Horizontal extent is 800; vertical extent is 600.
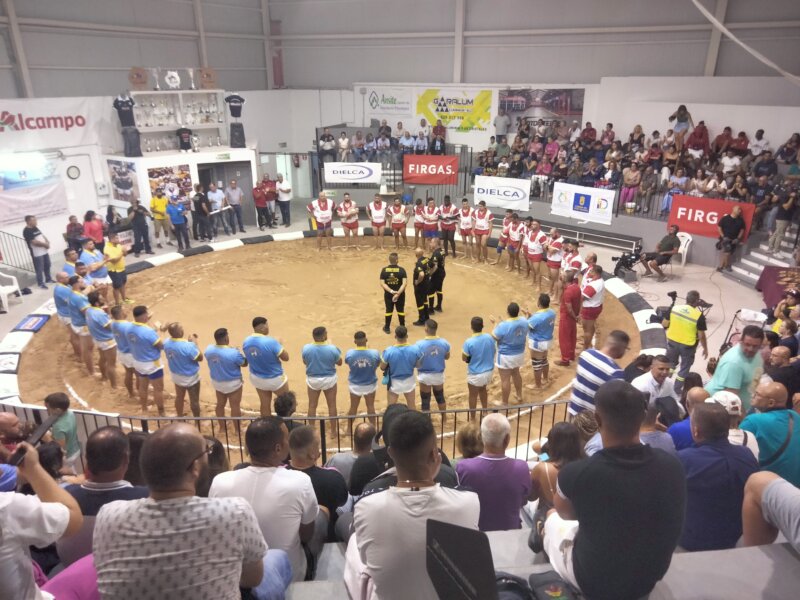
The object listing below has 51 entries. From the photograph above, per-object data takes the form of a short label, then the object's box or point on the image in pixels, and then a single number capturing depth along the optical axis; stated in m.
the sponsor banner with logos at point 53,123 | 15.16
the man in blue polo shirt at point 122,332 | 8.66
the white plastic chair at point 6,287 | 12.54
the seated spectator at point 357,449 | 5.00
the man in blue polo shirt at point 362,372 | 7.92
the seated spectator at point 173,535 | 2.32
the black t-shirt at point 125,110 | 17.39
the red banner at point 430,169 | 19.52
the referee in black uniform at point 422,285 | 11.34
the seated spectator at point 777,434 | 4.16
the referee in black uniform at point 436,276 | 11.62
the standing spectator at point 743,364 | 6.27
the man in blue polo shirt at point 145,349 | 8.47
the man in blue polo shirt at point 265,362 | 7.95
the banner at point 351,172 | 19.66
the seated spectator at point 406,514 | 2.58
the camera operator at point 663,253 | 13.92
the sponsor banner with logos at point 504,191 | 17.59
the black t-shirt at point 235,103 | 20.38
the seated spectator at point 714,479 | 3.56
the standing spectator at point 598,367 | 6.23
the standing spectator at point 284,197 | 18.94
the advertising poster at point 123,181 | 17.39
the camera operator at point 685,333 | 8.31
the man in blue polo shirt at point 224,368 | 7.99
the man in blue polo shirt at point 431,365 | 8.08
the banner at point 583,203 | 16.09
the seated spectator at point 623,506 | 2.50
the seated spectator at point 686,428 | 4.79
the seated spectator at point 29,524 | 2.57
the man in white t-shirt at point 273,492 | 3.52
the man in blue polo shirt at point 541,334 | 8.99
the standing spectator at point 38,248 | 13.51
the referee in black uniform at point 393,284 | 10.77
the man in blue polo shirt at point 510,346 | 8.57
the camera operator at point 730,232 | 13.63
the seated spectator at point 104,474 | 3.29
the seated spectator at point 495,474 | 4.13
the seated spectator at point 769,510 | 2.94
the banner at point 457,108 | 23.20
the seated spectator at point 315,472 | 4.27
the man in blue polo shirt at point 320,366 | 7.92
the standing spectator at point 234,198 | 18.62
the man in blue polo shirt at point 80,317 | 9.70
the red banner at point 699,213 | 14.07
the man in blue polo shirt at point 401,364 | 7.89
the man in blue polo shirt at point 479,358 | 8.21
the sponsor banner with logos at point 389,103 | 24.95
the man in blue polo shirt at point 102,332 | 9.23
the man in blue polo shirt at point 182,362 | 8.17
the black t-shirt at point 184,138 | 19.02
